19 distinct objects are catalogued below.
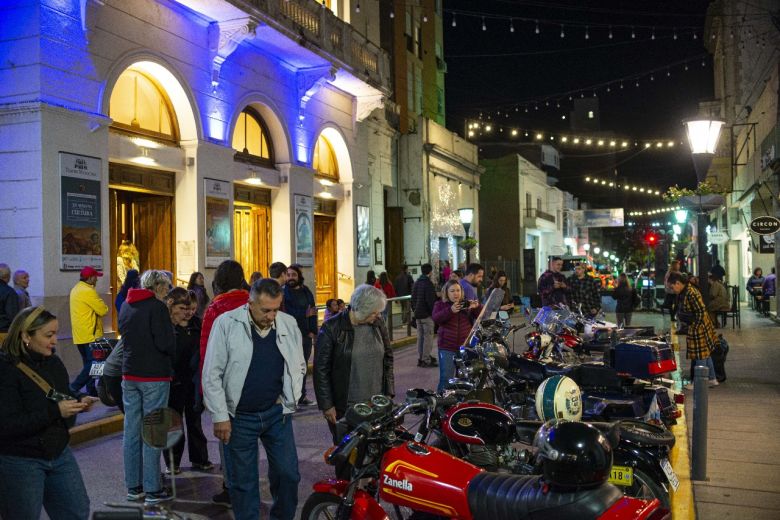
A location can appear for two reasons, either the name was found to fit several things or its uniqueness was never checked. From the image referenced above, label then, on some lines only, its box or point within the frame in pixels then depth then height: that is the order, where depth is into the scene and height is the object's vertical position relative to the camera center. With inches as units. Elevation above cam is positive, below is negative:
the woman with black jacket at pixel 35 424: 159.3 -32.9
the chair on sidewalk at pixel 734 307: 799.7 -51.5
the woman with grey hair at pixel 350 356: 227.8 -27.8
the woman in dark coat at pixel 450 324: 361.7 -29.4
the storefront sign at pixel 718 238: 1157.1 +33.6
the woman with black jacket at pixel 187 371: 280.2 -39.0
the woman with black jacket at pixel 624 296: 699.4 -32.5
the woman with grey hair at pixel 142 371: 248.8 -34.4
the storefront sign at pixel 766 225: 720.3 +32.6
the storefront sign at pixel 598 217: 2367.1 +143.9
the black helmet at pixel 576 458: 131.6 -34.4
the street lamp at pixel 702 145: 443.5 +68.7
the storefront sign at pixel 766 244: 901.2 +18.6
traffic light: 1334.9 +38.5
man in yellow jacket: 406.3 -22.9
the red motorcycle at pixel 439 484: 132.6 -43.3
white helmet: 223.1 -41.2
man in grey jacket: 200.1 -34.0
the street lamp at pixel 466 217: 1049.5 +64.5
